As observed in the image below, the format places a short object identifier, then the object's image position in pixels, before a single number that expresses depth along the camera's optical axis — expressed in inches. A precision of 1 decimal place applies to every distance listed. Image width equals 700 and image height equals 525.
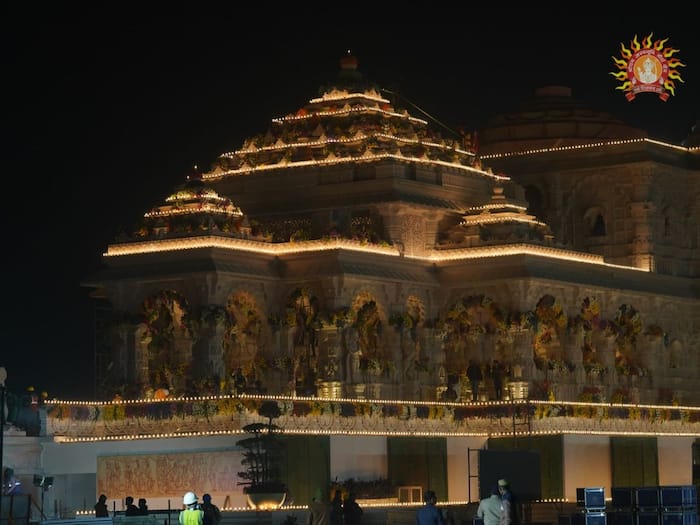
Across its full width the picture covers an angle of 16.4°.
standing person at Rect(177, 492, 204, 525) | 1697.8
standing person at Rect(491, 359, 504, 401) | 3002.0
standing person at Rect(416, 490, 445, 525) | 1861.5
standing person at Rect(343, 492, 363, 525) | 2199.8
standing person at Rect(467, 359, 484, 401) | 3024.1
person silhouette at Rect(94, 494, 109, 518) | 2321.9
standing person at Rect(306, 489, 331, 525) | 1979.6
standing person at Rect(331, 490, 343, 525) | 2139.8
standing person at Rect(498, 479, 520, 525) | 1787.6
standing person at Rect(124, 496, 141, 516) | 2208.4
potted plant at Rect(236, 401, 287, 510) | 2511.1
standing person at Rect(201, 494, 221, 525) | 1938.0
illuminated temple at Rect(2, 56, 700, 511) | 2650.1
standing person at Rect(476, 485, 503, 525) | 1788.9
